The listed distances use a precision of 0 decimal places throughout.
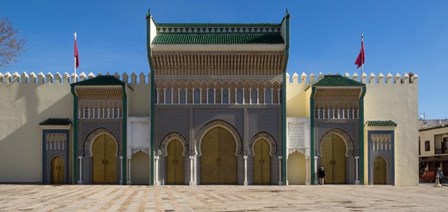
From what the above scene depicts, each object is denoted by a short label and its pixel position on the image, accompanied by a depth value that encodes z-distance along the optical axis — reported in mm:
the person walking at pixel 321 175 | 21766
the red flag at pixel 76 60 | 24422
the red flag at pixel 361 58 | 24172
